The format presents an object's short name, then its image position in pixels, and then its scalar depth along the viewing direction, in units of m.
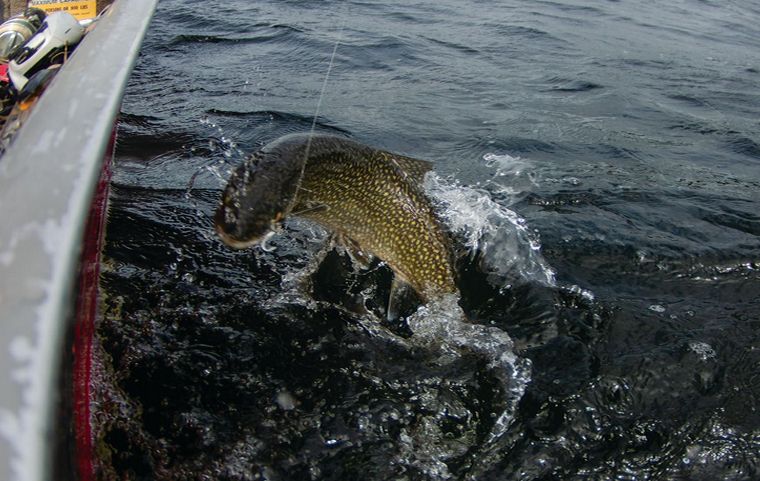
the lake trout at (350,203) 3.01
